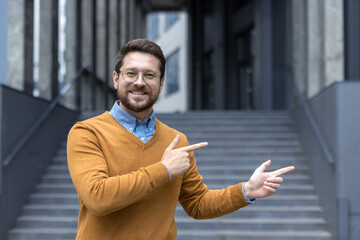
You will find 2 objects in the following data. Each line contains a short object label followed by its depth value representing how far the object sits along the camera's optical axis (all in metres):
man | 1.71
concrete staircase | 6.05
